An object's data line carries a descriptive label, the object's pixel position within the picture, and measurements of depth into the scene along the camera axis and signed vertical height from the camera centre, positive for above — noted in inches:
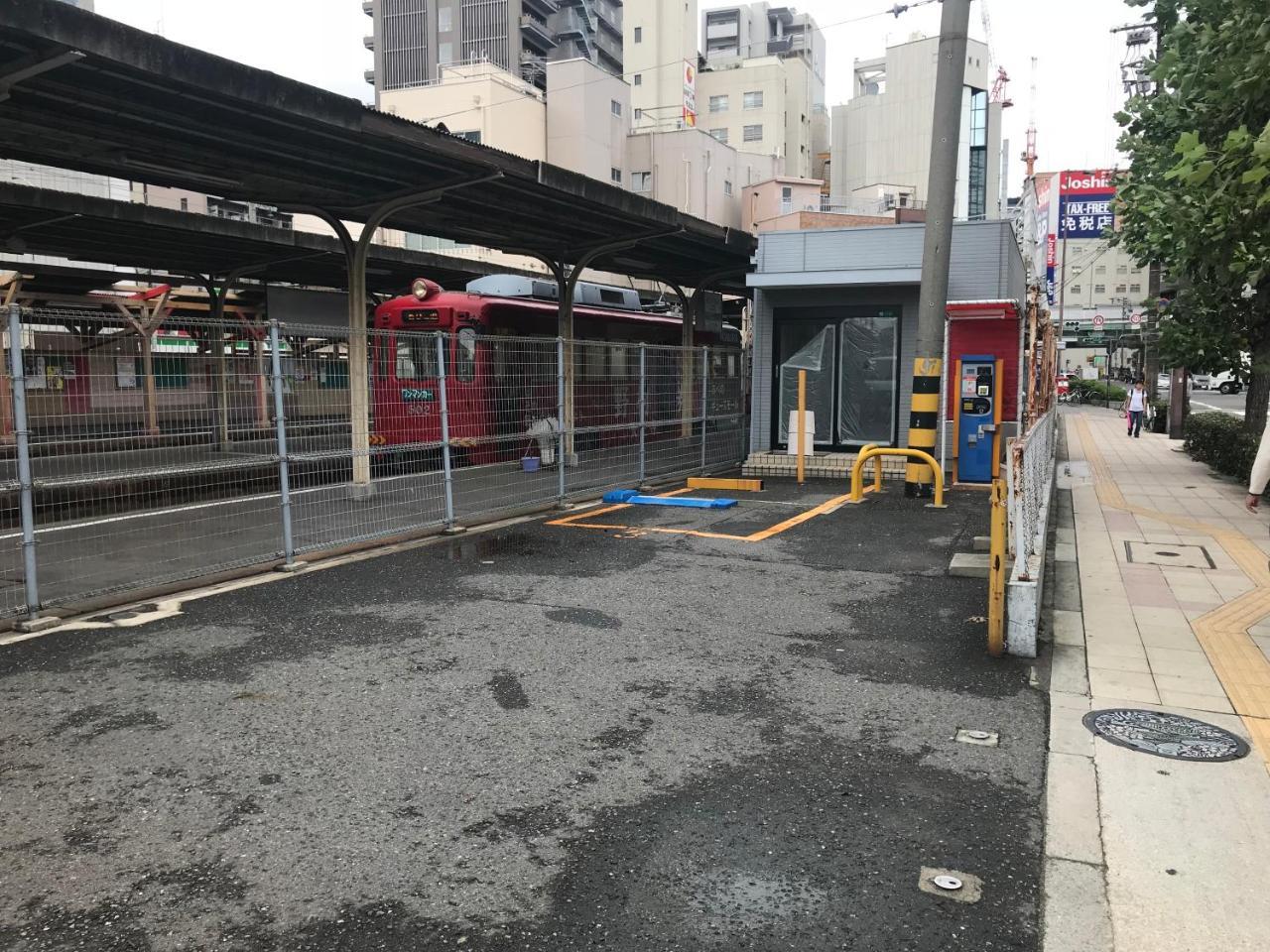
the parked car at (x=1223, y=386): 2175.2 -8.0
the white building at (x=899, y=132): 2699.3 +774.7
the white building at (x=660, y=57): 2568.9 +925.7
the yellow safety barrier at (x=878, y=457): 421.4 -38.9
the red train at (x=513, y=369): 444.5 +8.9
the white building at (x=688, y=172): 2118.6 +502.9
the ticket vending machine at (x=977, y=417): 501.0 -18.9
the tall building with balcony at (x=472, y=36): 2566.4 +1008.9
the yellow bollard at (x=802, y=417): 532.7 -19.7
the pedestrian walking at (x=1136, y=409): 957.8 -26.9
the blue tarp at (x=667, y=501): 446.3 -57.8
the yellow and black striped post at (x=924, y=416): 442.9 -15.6
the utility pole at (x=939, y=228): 423.5 +73.8
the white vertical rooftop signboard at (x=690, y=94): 2522.1 +820.8
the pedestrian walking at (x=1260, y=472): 193.9 -19.0
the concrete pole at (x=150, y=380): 265.6 +2.2
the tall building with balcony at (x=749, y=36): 3459.6 +1329.4
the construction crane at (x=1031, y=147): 2525.1 +716.0
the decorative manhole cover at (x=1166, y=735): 164.2 -65.9
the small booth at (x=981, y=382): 501.4 +0.9
